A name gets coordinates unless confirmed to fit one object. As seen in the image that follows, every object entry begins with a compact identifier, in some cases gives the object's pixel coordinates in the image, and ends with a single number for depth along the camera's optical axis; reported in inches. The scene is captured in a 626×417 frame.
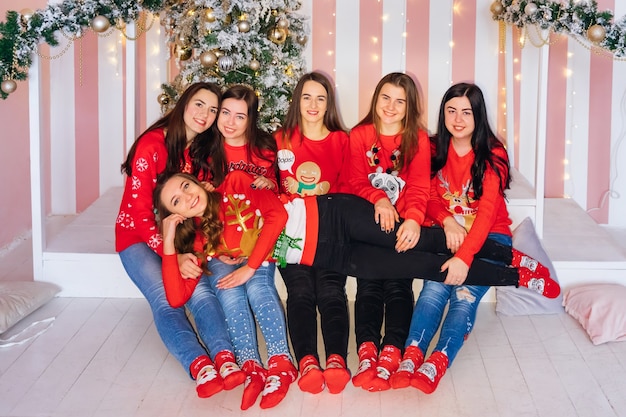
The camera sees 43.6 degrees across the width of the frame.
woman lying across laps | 114.4
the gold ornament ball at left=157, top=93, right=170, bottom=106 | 153.9
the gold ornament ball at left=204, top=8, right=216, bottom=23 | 142.6
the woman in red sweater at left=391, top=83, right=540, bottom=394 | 111.5
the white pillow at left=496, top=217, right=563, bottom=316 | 128.3
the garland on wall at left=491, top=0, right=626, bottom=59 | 125.9
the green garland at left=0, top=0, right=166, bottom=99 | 123.8
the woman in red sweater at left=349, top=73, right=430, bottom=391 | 113.4
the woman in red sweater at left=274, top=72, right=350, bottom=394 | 115.1
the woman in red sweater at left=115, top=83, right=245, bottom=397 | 107.3
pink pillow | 117.6
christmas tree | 143.6
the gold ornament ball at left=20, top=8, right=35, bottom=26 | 124.8
